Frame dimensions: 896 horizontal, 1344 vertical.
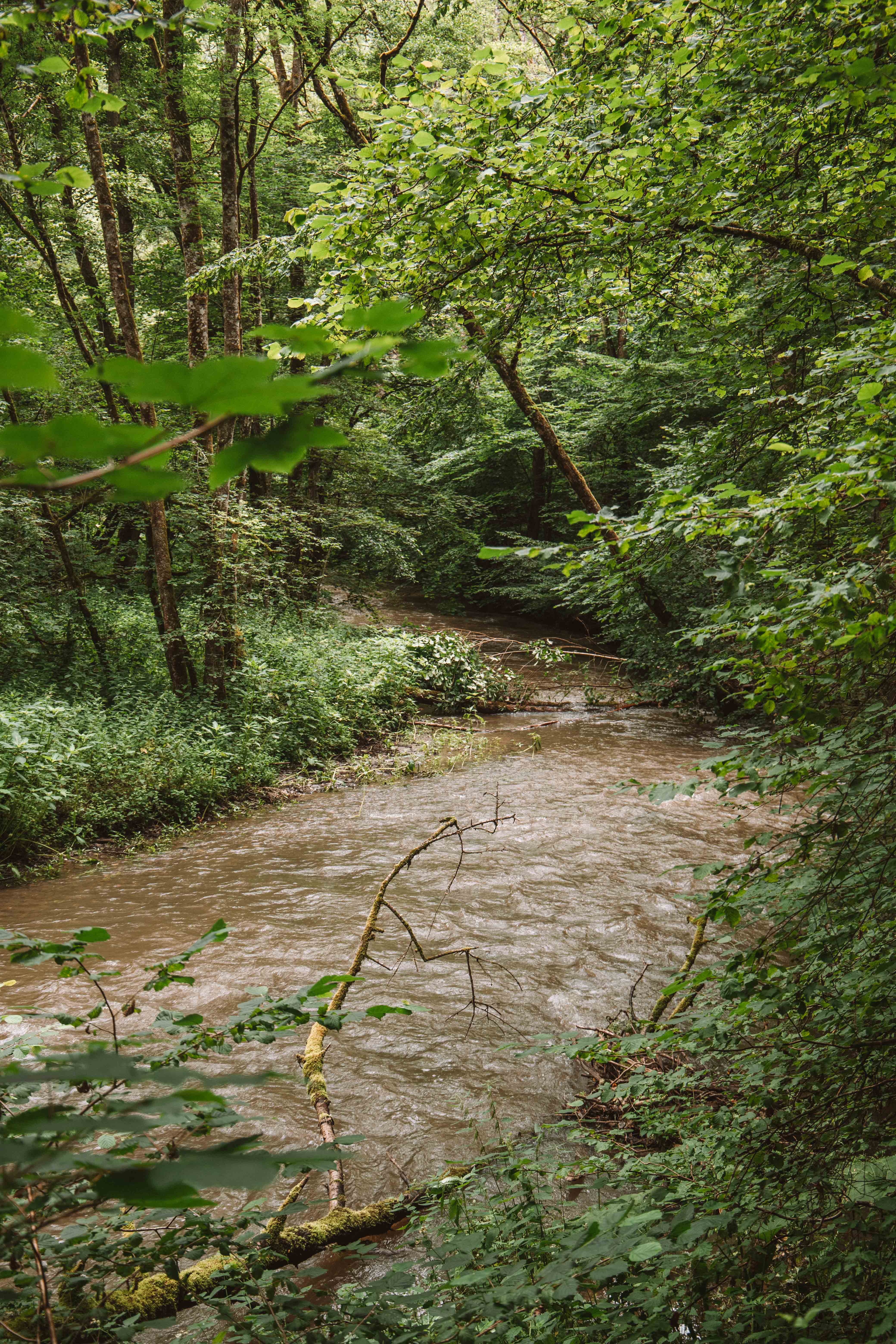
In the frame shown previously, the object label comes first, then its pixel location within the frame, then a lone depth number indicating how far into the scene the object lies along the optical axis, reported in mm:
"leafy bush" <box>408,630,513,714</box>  13914
